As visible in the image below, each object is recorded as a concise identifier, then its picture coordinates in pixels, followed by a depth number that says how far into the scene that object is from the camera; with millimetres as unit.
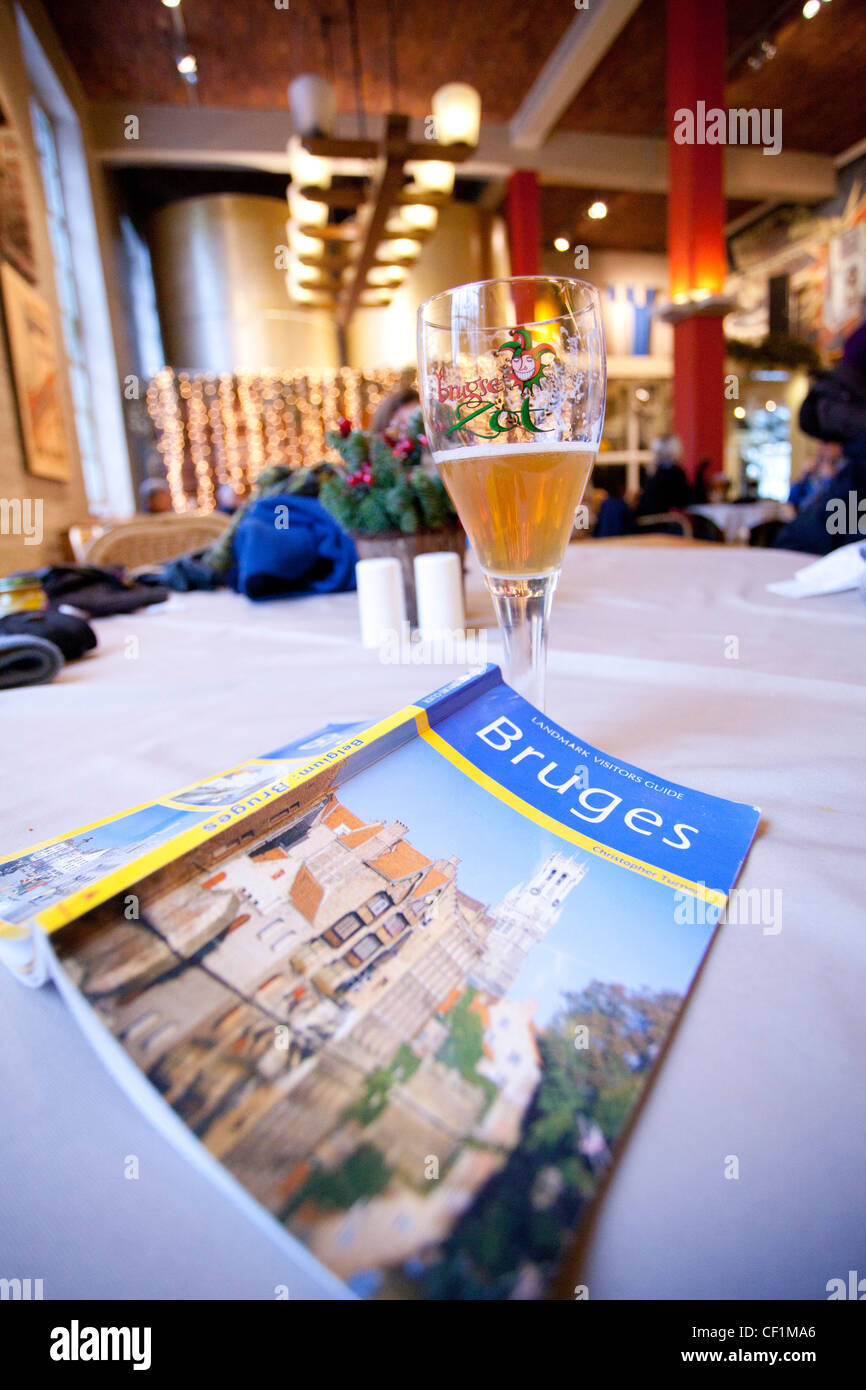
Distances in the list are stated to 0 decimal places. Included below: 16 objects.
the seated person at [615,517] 3730
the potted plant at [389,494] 751
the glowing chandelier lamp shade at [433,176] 3654
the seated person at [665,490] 4402
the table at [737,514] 4441
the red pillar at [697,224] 4039
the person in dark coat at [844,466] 1161
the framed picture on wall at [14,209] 3045
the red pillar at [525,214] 5719
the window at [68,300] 4305
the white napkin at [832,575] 790
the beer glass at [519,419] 342
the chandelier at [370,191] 3295
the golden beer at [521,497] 354
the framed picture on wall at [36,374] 3088
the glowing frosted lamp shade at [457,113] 3314
